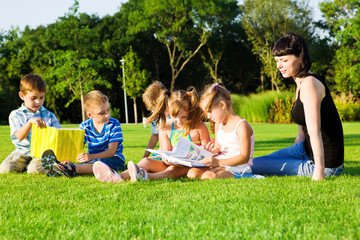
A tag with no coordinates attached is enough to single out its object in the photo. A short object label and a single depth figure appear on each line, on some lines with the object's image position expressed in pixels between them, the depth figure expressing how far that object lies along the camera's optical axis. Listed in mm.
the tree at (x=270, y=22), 37250
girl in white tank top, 4312
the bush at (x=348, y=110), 24125
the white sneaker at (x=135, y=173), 4062
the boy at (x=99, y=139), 4842
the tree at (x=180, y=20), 34344
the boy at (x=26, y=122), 5191
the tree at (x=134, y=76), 33500
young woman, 3789
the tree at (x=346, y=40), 33156
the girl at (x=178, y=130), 4609
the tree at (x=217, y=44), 38209
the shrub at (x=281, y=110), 22094
